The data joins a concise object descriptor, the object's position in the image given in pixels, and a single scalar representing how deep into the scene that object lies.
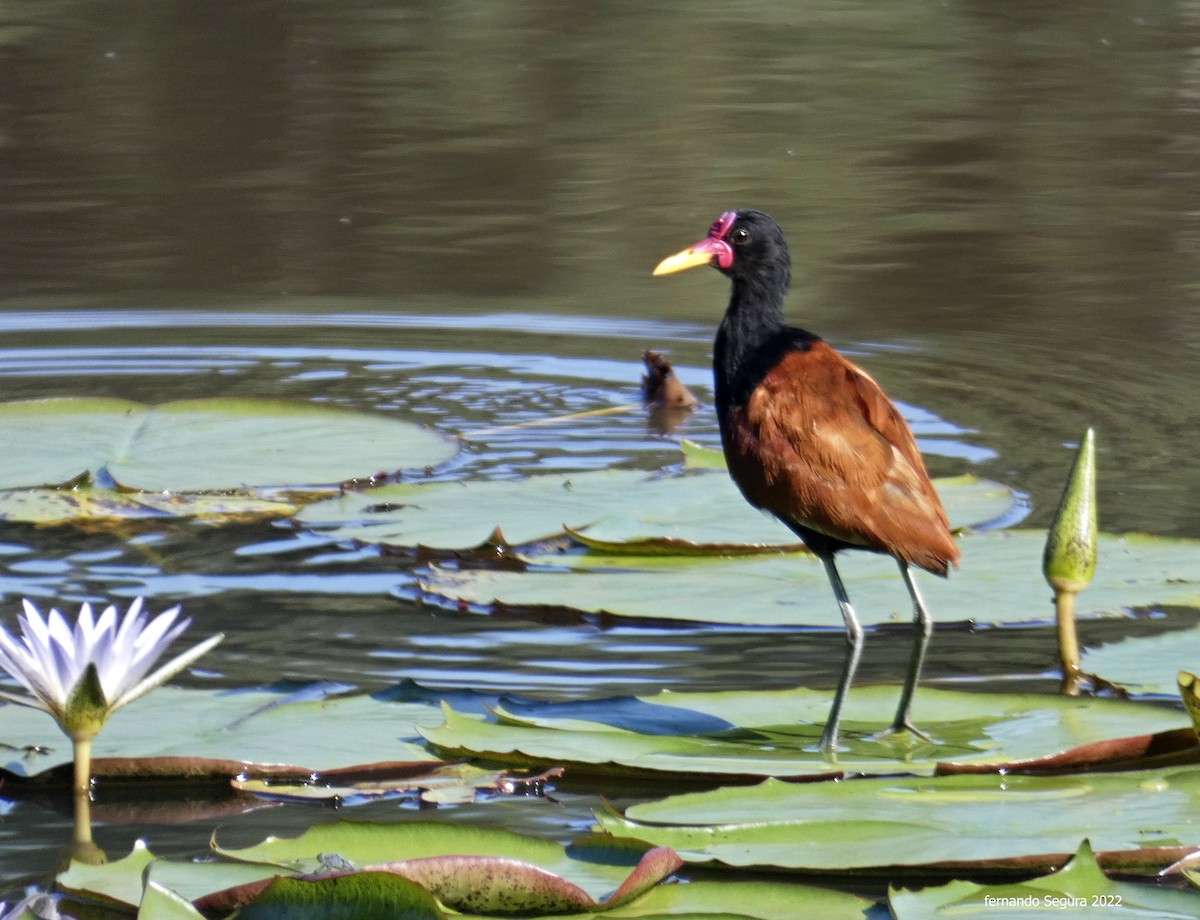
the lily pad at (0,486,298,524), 9.05
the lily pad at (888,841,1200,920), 4.44
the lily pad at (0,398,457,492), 9.55
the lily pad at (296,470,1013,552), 8.27
